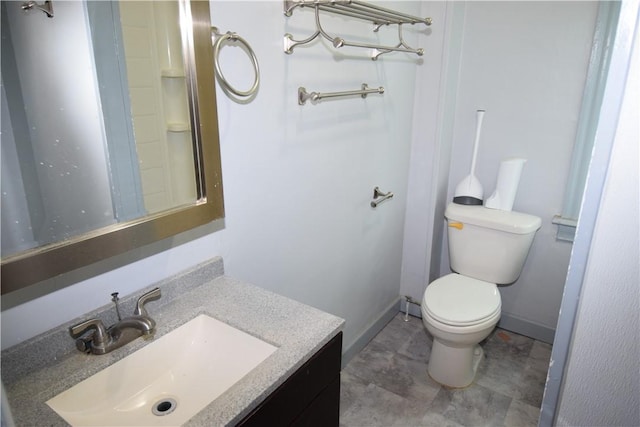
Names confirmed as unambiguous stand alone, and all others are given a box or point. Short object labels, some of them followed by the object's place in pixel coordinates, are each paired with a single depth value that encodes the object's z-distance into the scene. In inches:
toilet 79.1
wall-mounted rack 56.1
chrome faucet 41.3
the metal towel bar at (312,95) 62.6
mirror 34.5
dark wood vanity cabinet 38.3
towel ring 47.5
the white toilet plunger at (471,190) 94.3
